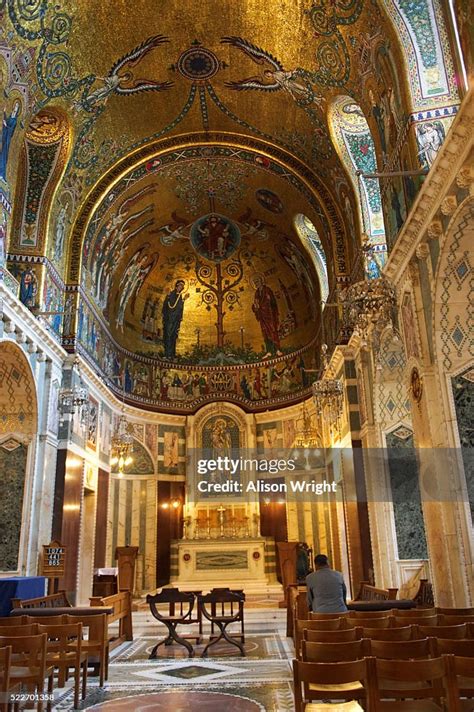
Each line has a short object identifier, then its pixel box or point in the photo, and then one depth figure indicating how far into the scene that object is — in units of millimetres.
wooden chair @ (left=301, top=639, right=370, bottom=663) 4645
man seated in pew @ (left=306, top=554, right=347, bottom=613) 6945
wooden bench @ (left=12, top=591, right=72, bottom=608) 8807
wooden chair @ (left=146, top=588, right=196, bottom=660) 9266
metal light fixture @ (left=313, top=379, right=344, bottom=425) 14586
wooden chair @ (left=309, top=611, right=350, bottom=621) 6547
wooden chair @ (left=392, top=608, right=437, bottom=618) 6509
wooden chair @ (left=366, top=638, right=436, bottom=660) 4578
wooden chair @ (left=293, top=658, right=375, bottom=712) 4062
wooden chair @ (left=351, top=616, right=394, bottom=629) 6141
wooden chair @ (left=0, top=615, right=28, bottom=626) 6734
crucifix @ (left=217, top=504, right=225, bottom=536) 21141
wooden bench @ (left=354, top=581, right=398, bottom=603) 9336
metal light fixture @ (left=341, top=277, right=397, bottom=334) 9234
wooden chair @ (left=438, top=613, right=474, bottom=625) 5988
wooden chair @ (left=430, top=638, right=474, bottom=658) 4625
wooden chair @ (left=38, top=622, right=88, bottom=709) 6168
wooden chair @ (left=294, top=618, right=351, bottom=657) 5742
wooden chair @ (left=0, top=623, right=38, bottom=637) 5793
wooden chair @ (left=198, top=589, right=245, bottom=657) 9547
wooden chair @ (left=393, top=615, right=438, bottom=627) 6008
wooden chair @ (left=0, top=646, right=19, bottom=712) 4695
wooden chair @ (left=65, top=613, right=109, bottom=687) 7141
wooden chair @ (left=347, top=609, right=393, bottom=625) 6379
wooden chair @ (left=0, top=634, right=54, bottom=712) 5250
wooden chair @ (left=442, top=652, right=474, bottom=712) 3883
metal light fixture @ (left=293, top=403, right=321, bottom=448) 16625
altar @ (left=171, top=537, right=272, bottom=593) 19609
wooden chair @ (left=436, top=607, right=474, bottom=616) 6590
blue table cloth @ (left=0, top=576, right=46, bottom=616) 9156
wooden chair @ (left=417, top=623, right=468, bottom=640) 5137
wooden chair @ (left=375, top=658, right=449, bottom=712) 3943
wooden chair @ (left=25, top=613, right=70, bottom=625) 7176
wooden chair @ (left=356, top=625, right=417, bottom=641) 5195
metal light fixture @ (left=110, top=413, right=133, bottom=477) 17703
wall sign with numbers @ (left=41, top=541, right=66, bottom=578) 13156
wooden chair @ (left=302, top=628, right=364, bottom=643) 5086
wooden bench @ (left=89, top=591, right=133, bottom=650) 10039
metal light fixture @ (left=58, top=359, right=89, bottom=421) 14688
